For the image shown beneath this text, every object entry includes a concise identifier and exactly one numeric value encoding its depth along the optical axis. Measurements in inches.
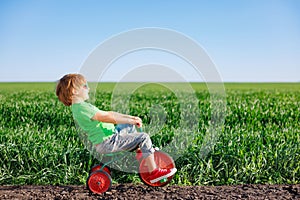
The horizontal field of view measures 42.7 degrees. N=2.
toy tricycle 178.5
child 175.2
